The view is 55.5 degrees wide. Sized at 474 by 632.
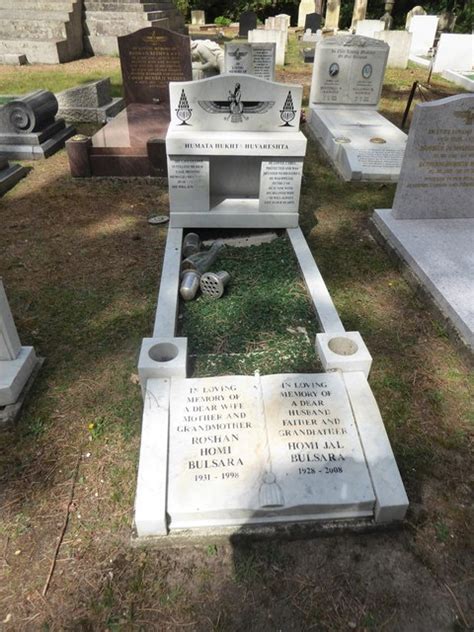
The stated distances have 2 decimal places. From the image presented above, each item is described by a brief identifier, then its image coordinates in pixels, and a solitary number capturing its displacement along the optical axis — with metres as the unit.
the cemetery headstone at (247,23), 20.22
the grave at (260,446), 2.35
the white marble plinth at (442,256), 3.73
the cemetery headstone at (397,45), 14.86
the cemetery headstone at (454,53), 13.99
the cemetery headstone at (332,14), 23.73
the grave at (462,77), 12.71
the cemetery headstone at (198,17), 27.84
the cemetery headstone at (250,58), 9.98
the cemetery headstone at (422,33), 16.64
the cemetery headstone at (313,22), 21.38
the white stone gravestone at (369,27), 17.98
